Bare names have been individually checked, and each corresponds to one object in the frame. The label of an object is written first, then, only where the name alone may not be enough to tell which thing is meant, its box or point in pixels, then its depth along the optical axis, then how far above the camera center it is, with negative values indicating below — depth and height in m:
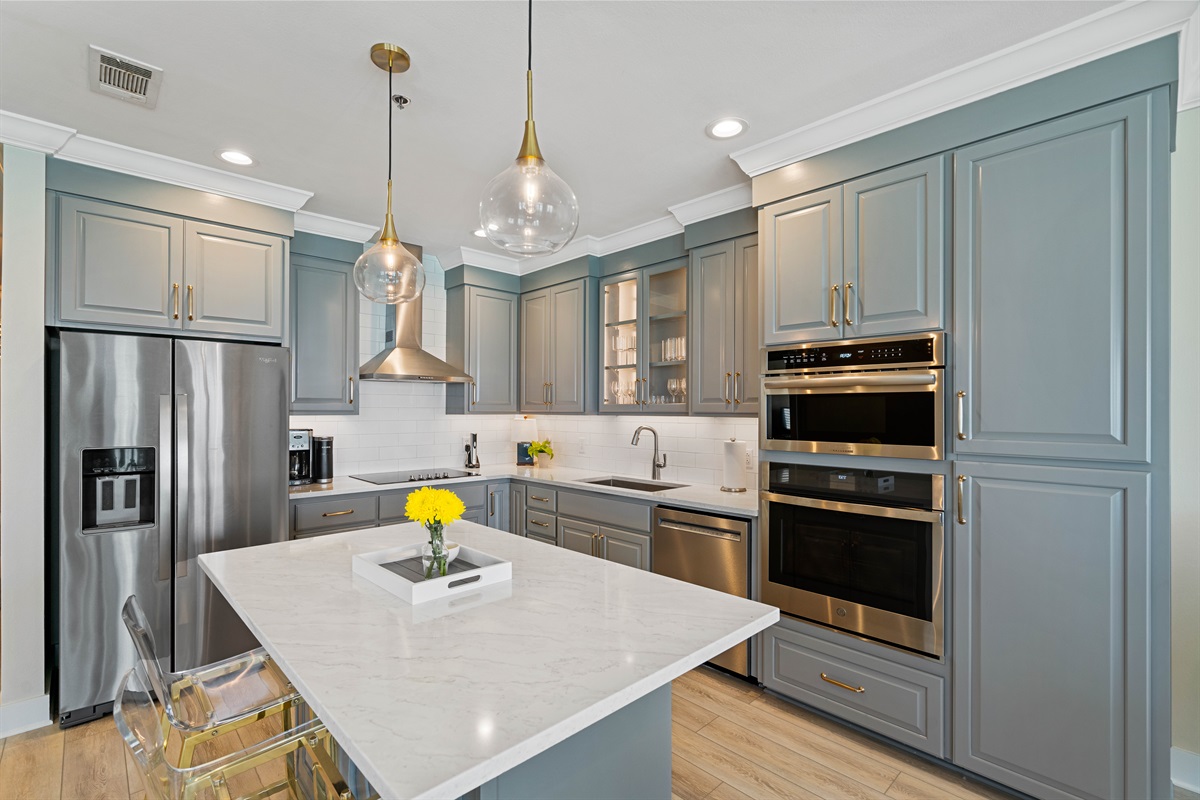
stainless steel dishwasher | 2.91 -0.80
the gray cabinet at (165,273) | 2.69 +0.61
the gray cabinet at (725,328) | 3.20 +0.40
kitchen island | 0.96 -0.55
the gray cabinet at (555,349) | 4.19 +0.36
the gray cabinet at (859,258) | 2.24 +0.58
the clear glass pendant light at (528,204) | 1.44 +0.48
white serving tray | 1.61 -0.52
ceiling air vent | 2.01 +1.13
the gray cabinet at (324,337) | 3.65 +0.38
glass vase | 1.73 -0.46
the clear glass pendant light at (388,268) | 2.03 +0.45
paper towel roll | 3.41 -0.39
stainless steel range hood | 3.91 +0.27
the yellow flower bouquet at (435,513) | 1.70 -0.33
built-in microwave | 2.22 +0.01
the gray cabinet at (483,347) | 4.43 +0.39
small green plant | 4.73 -0.40
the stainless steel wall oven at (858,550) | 2.25 -0.62
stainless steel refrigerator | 2.61 -0.44
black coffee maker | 3.62 -0.37
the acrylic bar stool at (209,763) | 1.24 -0.85
